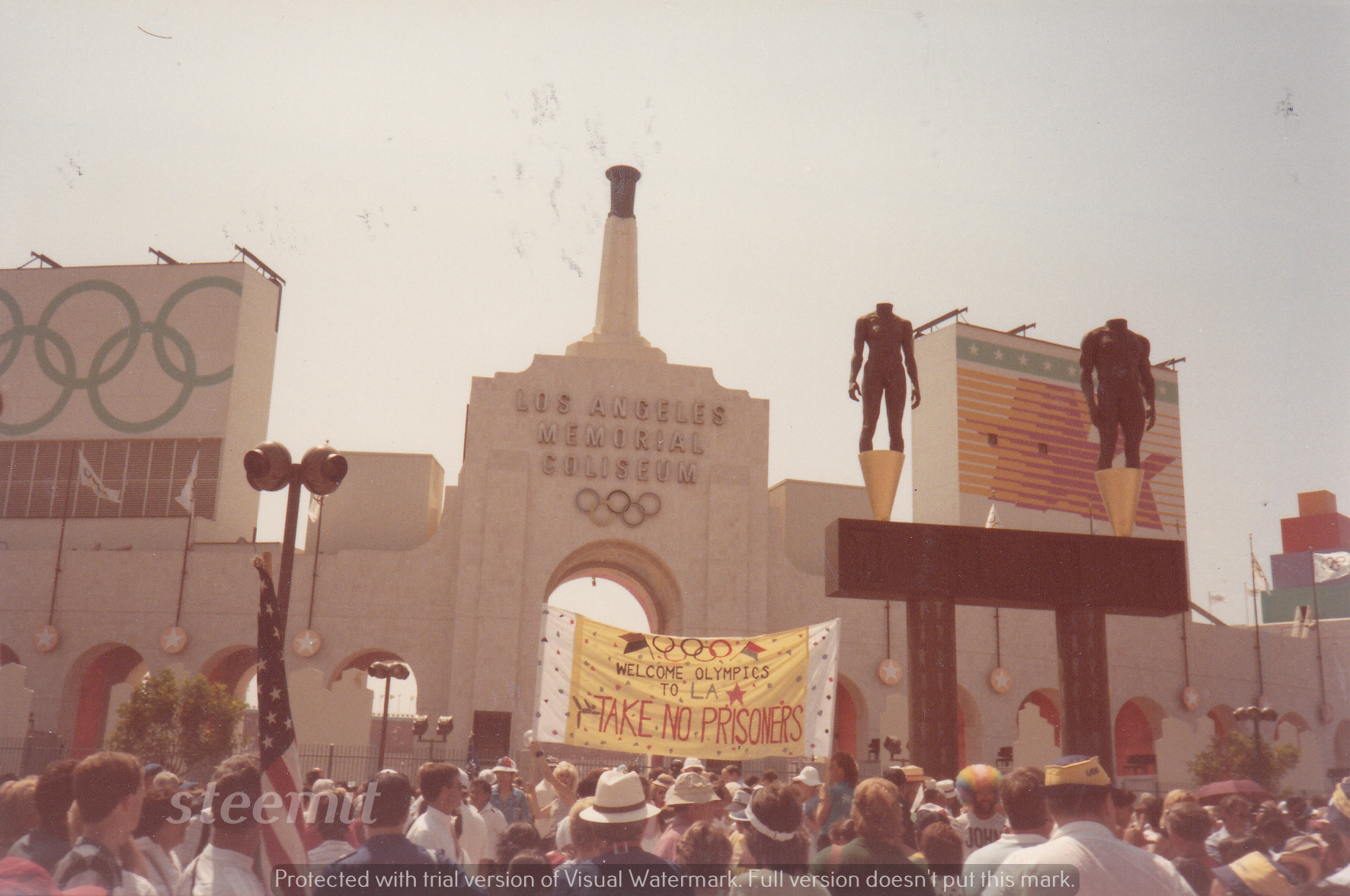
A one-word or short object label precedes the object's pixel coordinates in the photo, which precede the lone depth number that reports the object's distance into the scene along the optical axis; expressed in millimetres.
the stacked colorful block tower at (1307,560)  70188
